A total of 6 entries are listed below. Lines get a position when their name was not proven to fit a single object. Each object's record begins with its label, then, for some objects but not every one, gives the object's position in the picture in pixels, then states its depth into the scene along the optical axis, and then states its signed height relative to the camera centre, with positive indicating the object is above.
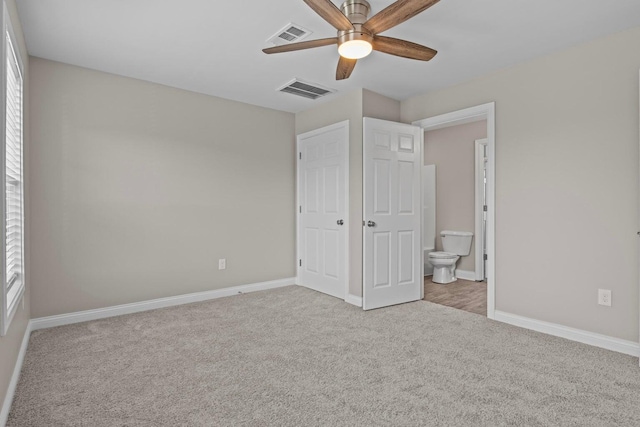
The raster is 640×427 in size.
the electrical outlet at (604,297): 2.65 -0.72
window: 1.82 +0.14
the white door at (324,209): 4.12 -0.05
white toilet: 4.98 -0.74
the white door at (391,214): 3.71 -0.10
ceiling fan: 1.90 +1.08
